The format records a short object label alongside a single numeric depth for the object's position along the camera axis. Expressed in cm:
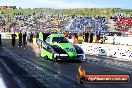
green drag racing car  2112
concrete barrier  2748
